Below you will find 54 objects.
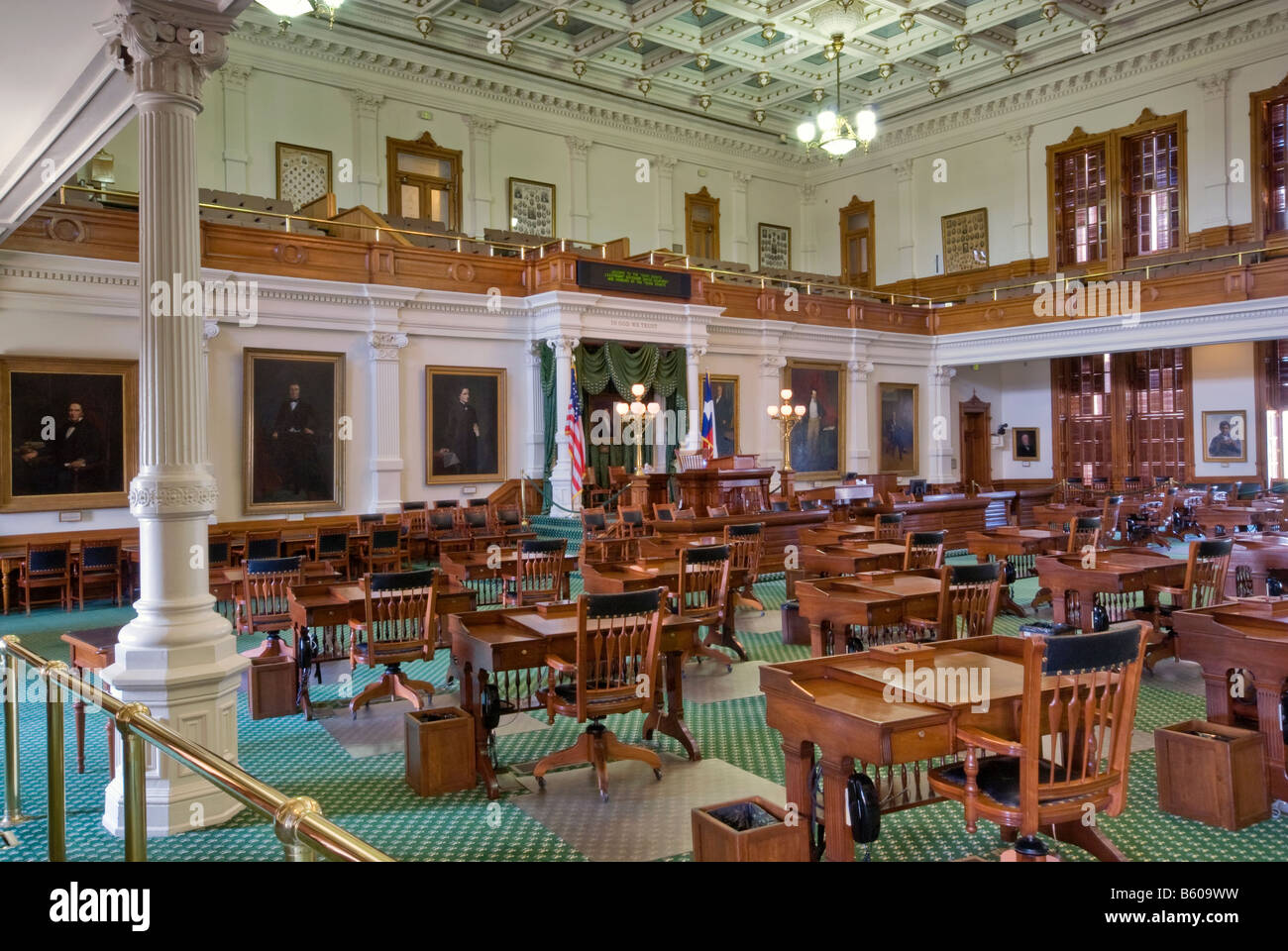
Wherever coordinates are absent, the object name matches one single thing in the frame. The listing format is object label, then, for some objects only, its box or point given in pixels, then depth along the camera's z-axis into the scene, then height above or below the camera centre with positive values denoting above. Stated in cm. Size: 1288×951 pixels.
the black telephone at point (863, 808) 335 -123
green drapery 1778 +178
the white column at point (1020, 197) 2423 +687
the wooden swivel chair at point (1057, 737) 321 -97
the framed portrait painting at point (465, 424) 1662 +84
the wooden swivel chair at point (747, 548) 889 -77
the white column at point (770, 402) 2083 +143
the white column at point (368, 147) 2028 +704
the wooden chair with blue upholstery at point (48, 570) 1138 -114
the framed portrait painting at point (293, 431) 1470 +68
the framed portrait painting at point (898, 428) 2323 +92
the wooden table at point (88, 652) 545 -103
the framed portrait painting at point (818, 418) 2161 +112
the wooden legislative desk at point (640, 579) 724 -85
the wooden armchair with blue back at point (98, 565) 1175 -111
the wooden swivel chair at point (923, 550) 868 -79
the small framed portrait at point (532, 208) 2247 +634
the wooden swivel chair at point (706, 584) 725 -93
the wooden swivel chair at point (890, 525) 1109 -71
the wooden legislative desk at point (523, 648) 497 -96
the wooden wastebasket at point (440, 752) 505 -152
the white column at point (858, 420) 2244 +109
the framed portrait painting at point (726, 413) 2009 +117
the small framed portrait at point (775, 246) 2741 +649
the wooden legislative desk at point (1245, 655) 455 -97
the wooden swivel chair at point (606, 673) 503 -112
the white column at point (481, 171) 2183 +695
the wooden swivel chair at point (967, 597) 616 -90
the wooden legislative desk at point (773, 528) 1248 -83
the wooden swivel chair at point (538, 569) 895 -97
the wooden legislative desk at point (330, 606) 639 -92
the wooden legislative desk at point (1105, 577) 713 -89
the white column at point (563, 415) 1694 +99
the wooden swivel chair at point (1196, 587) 693 -95
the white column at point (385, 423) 1581 +83
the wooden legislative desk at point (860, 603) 608 -91
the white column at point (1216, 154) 2080 +684
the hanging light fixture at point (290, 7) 768 +390
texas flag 1845 +91
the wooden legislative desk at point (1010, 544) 981 -86
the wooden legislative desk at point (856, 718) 329 -92
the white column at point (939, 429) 2405 +90
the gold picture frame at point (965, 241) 2519 +605
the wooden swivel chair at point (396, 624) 632 -105
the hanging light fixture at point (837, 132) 1496 +563
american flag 1677 +48
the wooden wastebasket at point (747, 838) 330 -133
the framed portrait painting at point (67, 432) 1253 +61
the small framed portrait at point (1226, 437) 2036 +53
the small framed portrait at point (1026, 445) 2477 +50
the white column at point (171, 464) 489 +6
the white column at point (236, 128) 1867 +689
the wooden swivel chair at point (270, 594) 737 -99
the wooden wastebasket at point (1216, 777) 443 -151
